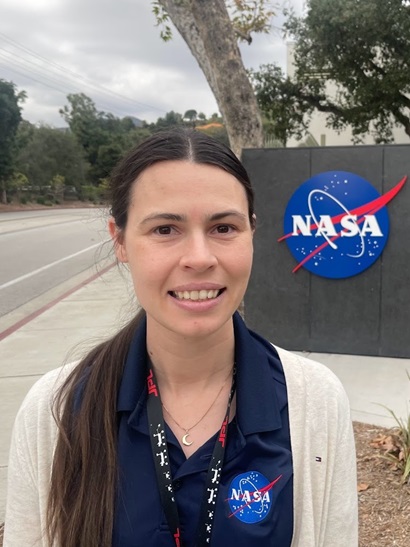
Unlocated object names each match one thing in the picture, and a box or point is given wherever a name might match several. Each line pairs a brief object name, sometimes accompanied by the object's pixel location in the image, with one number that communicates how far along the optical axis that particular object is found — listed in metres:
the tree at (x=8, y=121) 41.38
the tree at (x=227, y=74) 4.79
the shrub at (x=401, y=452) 3.43
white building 23.74
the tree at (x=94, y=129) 59.50
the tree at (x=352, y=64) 14.67
